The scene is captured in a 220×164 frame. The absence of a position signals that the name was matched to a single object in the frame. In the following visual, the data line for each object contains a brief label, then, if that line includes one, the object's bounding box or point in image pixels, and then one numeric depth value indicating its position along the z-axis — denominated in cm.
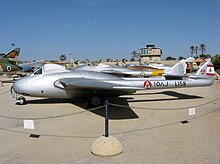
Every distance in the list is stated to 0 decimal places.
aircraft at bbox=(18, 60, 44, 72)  3419
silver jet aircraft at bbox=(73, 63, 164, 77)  1494
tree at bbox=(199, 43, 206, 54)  11649
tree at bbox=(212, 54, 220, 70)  4054
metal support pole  436
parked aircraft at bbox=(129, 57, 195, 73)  2973
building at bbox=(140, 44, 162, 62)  9000
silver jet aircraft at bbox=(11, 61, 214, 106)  864
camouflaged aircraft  2480
